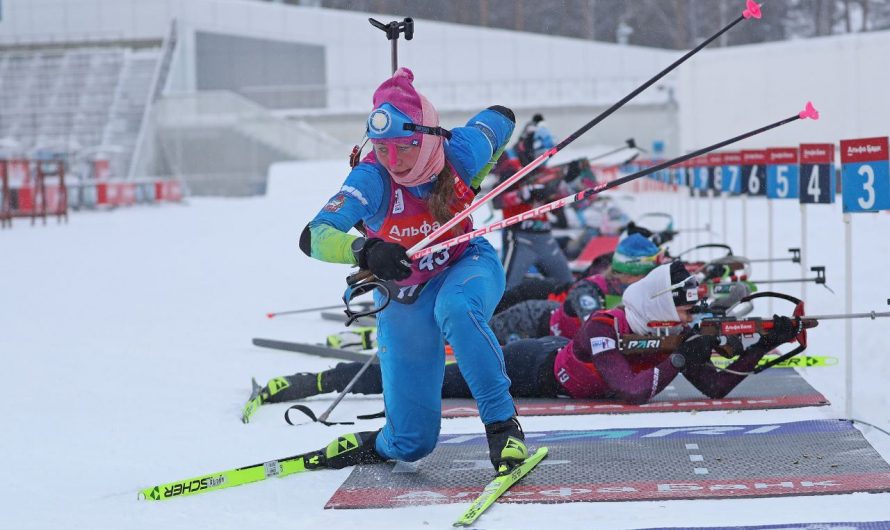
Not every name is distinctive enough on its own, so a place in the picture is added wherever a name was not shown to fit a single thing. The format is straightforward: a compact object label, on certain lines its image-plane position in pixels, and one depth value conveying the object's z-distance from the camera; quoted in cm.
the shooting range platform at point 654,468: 891
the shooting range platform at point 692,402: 1227
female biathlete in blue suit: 930
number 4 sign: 1405
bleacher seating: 8106
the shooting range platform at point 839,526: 768
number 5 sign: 1689
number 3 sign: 1141
